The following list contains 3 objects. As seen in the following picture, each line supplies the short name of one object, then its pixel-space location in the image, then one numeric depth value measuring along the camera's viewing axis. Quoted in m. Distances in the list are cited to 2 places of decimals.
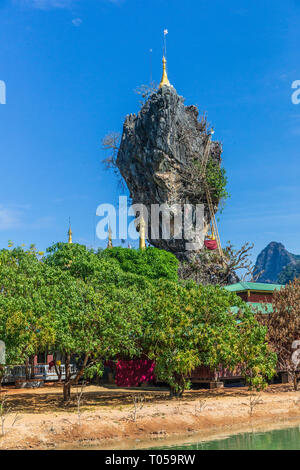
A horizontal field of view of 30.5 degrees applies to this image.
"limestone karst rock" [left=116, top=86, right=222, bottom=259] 56.72
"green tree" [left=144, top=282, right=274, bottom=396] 21.52
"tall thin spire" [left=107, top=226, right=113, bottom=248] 66.30
